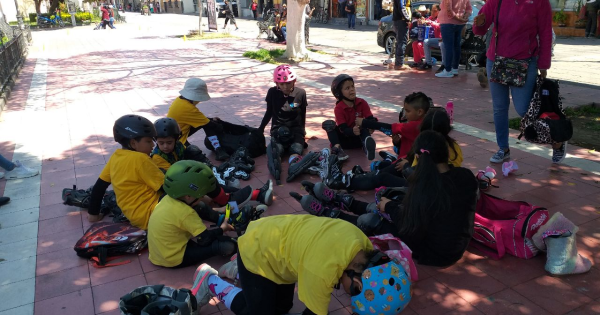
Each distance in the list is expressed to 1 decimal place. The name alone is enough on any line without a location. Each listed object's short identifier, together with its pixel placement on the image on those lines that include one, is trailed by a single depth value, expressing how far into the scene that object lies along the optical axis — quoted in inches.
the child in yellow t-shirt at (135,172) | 149.9
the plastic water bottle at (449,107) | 236.2
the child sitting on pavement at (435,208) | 116.9
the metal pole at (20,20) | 796.6
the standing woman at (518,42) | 189.5
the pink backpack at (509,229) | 134.5
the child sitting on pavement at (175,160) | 175.9
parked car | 441.4
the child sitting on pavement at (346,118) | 213.8
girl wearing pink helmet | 223.3
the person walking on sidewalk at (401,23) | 434.6
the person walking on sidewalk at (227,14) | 974.9
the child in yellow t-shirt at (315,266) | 83.8
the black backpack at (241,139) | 231.0
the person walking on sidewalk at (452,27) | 384.2
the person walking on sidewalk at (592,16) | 673.6
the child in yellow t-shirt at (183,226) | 132.0
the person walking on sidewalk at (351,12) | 1011.9
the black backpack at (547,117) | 185.9
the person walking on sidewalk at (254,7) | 1496.1
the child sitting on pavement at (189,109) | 213.9
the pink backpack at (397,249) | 123.9
